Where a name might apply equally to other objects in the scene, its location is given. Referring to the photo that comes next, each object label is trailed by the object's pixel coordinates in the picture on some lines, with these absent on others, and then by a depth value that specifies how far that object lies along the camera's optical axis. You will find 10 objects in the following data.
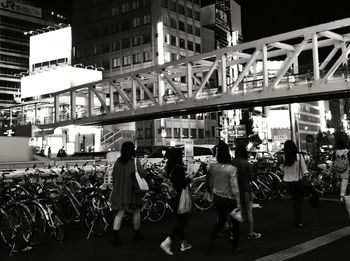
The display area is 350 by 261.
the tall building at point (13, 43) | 101.19
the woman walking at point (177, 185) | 6.84
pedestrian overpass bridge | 33.72
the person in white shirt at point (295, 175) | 8.95
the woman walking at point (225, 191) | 6.58
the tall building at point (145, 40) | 74.38
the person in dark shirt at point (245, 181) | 7.76
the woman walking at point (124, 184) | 7.61
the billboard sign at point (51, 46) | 65.50
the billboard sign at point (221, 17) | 91.36
